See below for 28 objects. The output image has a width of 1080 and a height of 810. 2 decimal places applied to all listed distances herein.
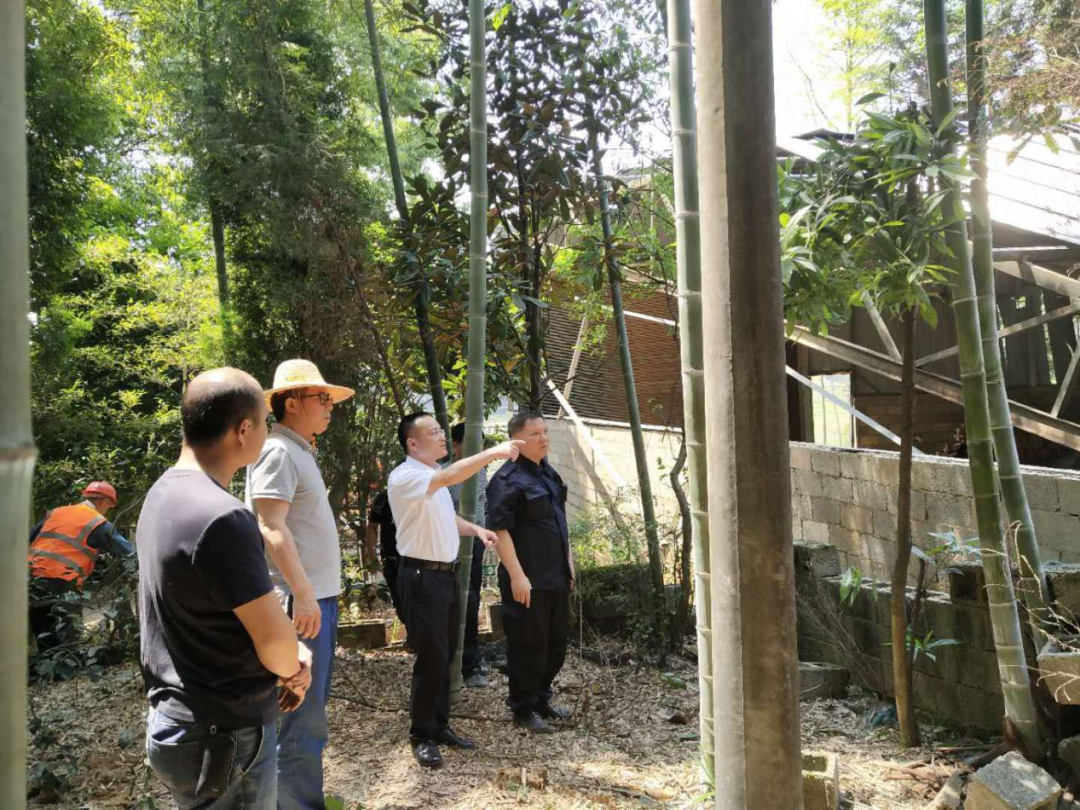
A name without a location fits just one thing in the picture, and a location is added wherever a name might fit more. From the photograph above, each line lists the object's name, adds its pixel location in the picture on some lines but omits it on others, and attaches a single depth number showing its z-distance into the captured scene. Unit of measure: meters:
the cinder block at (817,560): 5.34
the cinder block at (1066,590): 3.77
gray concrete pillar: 1.61
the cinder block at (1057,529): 4.86
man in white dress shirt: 3.91
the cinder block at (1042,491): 4.94
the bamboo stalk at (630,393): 5.72
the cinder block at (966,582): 4.30
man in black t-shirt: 1.88
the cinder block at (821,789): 3.38
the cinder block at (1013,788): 3.25
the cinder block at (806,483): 6.90
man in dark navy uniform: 4.62
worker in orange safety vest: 4.99
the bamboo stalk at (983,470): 3.55
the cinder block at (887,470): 6.06
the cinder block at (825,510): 6.69
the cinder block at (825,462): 6.64
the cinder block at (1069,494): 4.83
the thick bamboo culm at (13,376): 0.69
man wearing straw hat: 2.98
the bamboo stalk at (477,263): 4.38
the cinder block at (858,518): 6.34
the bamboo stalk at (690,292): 2.66
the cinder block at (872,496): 6.19
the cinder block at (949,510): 5.48
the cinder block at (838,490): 6.54
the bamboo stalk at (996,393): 3.64
